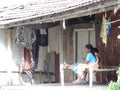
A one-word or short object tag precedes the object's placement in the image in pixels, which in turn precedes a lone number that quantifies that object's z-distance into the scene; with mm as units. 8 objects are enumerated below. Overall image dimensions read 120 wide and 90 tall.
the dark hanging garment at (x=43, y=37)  15859
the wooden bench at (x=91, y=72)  12293
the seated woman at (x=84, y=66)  13586
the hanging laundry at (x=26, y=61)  15070
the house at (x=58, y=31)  12359
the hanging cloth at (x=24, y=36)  14686
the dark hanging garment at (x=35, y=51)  15407
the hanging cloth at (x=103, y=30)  12969
